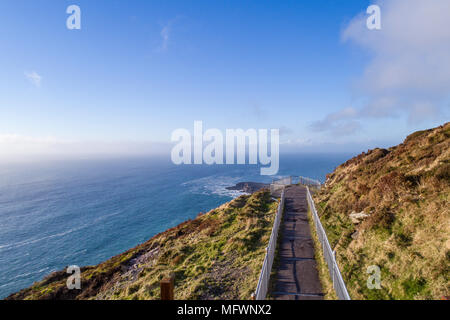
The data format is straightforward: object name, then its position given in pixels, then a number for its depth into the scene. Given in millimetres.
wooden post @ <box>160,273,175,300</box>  4395
